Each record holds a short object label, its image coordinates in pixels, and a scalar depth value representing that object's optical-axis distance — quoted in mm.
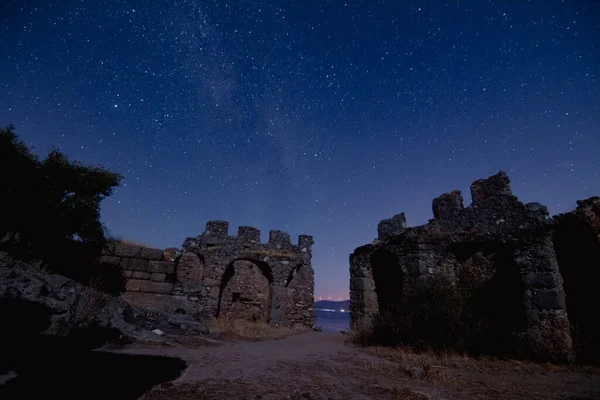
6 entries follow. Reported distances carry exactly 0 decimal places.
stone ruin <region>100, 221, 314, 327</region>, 10617
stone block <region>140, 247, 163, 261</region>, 10820
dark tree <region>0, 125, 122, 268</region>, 7953
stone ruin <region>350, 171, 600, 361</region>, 6273
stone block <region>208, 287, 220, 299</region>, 13760
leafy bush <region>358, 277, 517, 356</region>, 6211
